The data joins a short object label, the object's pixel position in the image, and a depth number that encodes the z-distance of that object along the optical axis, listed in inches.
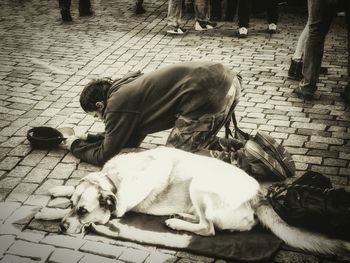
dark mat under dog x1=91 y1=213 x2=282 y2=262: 142.6
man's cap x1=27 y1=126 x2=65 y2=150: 207.8
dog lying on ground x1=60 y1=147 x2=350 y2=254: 149.3
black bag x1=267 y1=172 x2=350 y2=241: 143.6
